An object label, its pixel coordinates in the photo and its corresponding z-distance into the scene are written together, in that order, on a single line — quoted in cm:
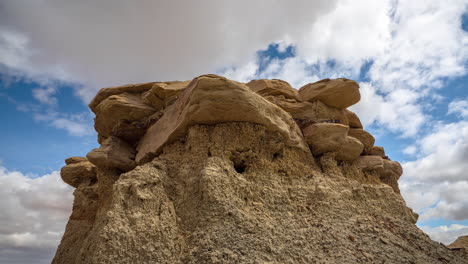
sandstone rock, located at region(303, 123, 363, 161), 942
